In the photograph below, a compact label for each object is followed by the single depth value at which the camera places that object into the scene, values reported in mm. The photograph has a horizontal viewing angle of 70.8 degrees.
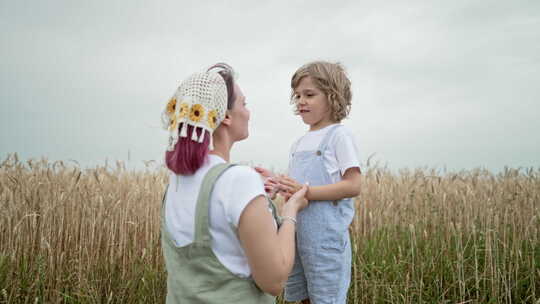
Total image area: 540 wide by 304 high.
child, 1903
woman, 1104
